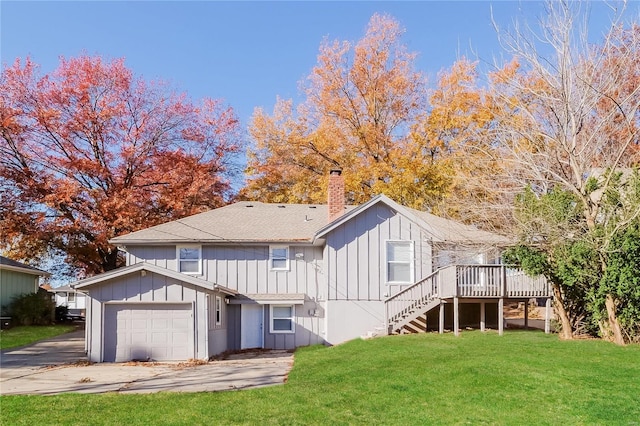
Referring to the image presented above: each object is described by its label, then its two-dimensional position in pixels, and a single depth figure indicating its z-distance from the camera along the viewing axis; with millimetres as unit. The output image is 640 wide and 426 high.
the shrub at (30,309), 28812
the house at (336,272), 19984
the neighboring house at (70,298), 48134
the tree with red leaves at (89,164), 28078
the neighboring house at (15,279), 28672
